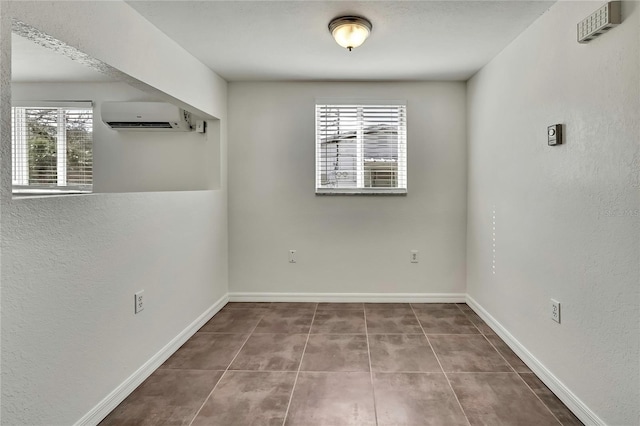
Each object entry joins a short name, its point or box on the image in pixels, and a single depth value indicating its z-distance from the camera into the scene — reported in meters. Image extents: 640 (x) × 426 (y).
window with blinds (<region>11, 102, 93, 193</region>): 3.73
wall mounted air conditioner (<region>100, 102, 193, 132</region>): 3.32
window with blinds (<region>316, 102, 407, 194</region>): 3.56
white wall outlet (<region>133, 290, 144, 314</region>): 2.06
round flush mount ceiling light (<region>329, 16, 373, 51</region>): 2.16
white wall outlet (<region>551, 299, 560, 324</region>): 1.96
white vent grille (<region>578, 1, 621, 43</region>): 1.52
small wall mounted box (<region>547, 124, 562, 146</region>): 1.96
